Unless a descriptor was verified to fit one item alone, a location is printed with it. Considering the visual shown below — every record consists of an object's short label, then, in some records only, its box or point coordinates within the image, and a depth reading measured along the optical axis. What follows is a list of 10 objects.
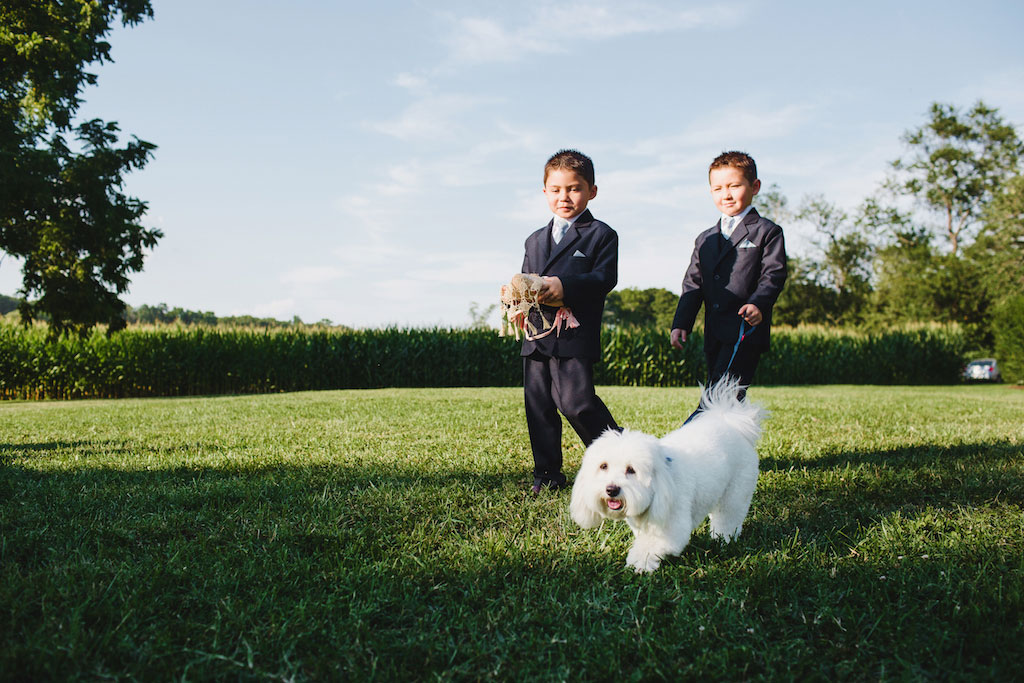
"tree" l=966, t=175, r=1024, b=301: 27.27
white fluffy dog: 2.48
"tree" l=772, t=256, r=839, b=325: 45.53
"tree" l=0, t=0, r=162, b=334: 16.30
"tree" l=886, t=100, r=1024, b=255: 42.88
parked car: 29.44
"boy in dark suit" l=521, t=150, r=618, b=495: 3.66
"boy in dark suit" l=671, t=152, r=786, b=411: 3.86
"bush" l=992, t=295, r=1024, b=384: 22.20
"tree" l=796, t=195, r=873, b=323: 45.97
